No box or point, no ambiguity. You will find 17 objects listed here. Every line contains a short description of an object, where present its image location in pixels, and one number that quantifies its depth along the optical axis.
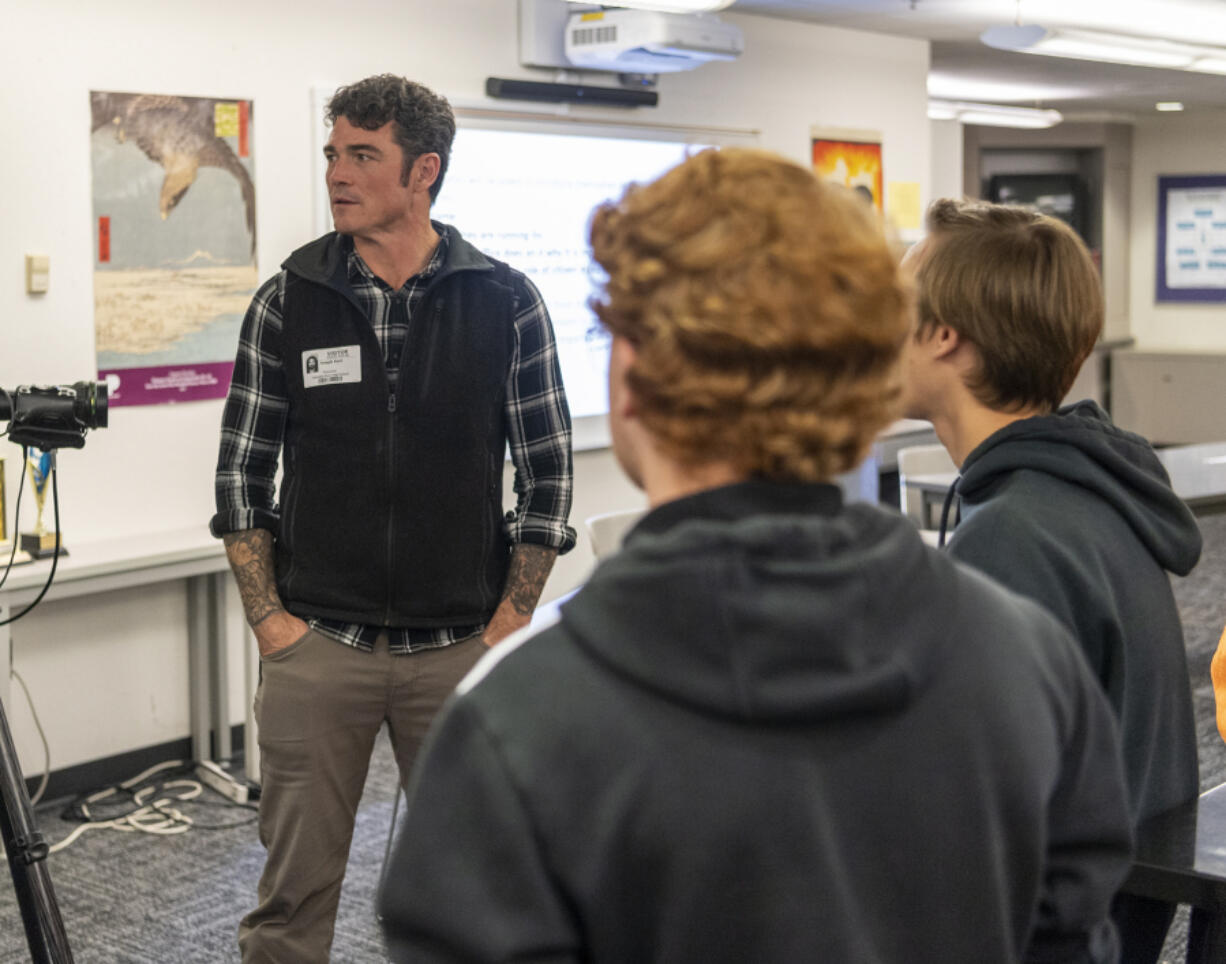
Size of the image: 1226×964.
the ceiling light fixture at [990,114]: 7.72
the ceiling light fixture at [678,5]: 4.23
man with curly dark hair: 2.11
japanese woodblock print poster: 3.82
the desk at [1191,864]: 1.33
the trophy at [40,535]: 3.46
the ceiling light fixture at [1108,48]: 5.18
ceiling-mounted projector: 4.63
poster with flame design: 6.03
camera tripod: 2.20
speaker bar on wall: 4.76
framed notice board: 11.52
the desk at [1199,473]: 4.98
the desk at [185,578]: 3.41
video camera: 2.19
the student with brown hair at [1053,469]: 1.29
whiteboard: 4.76
